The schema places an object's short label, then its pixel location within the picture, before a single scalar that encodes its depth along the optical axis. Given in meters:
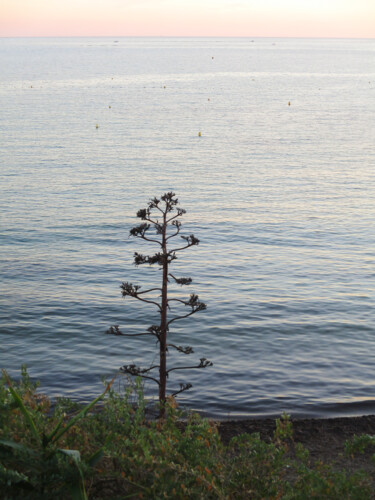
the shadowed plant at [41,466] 5.80
